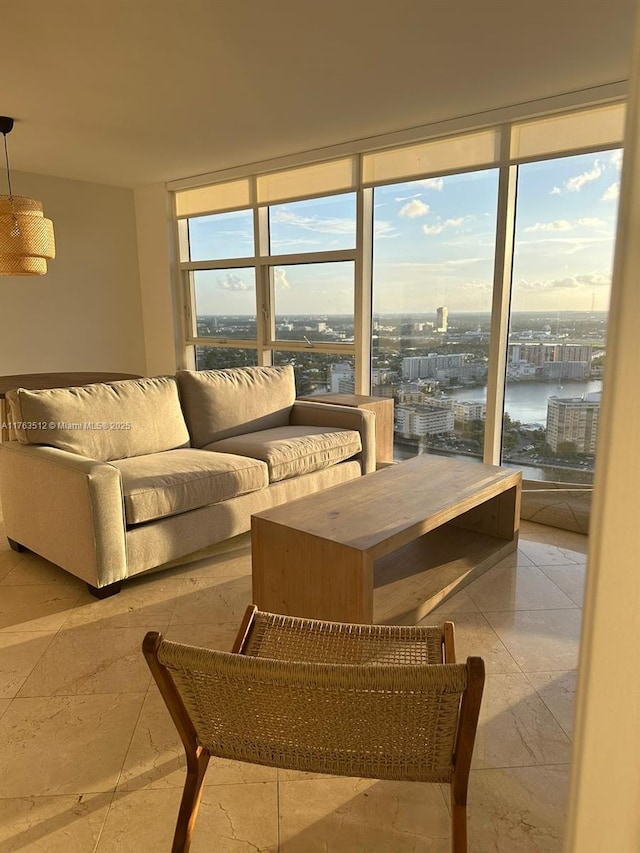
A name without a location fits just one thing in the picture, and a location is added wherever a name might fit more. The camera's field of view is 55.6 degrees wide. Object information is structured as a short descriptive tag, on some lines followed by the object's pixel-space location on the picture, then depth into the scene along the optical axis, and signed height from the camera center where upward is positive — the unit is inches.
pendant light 144.6 +20.1
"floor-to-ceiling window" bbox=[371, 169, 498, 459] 160.4 +3.3
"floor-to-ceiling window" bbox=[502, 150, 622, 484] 138.9 +2.0
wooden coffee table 84.2 -33.9
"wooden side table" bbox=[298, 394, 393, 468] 167.6 -26.6
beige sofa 102.0 -28.3
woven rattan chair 38.2 -26.7
